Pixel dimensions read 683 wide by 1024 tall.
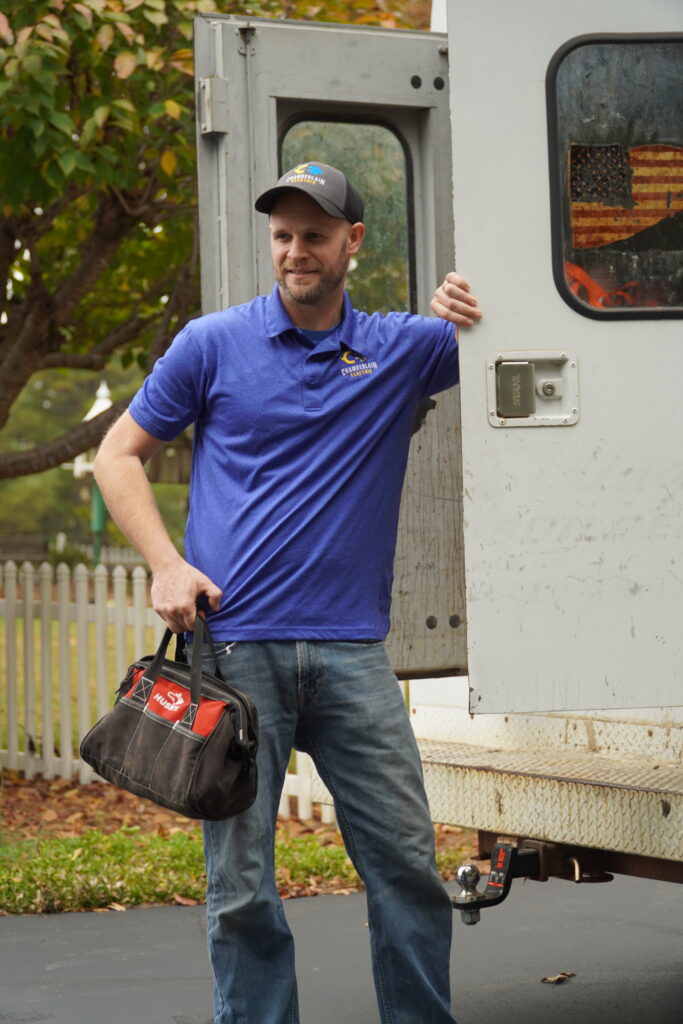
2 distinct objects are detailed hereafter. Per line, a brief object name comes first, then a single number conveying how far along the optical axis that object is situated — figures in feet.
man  21.71
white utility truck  21.27
